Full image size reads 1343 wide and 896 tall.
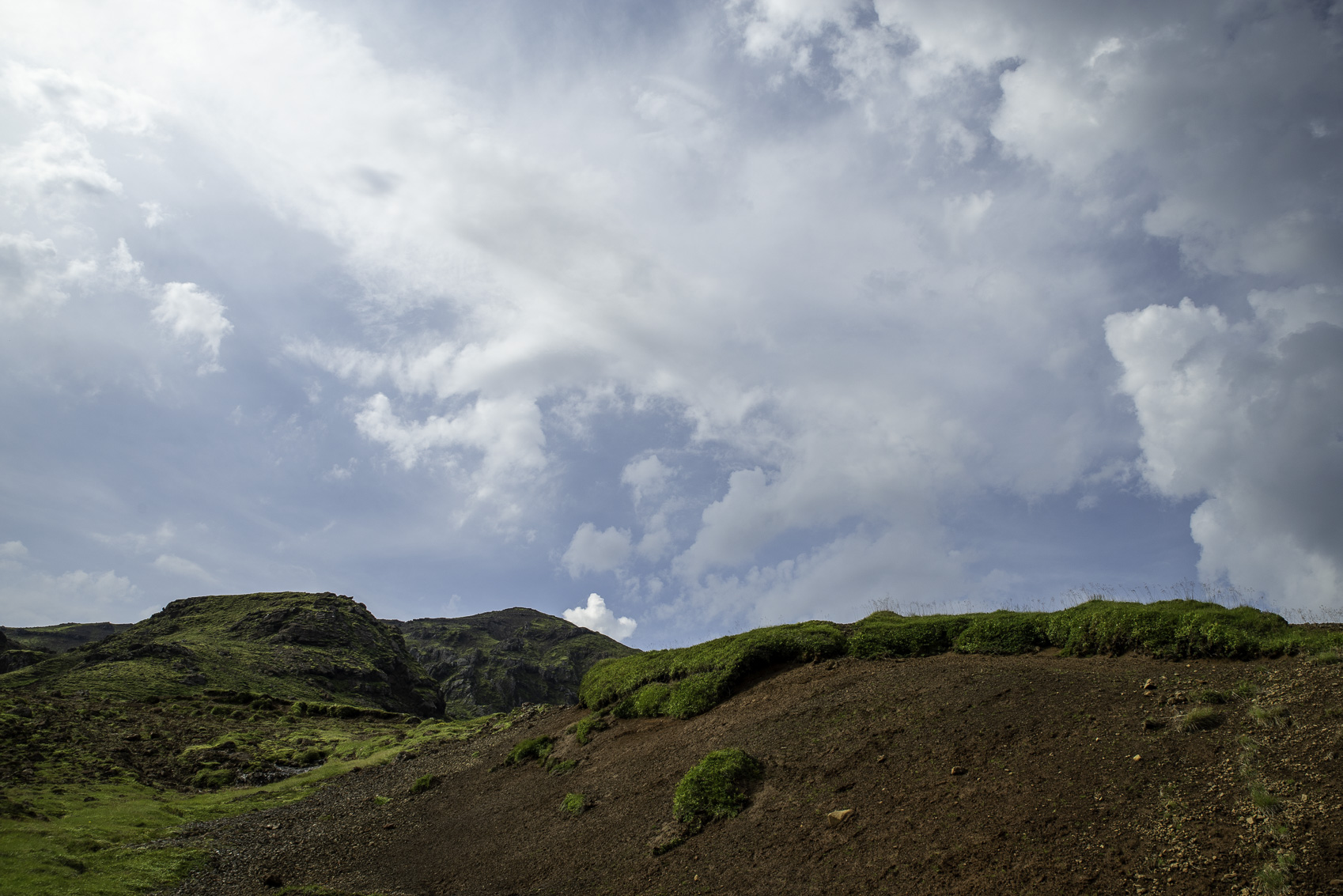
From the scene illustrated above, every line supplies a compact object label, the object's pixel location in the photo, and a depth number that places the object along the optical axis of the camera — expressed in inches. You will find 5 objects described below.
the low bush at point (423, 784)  1096.2
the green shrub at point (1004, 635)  763.4
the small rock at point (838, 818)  522.9
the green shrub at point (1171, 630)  588.8
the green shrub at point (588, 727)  1002.7
